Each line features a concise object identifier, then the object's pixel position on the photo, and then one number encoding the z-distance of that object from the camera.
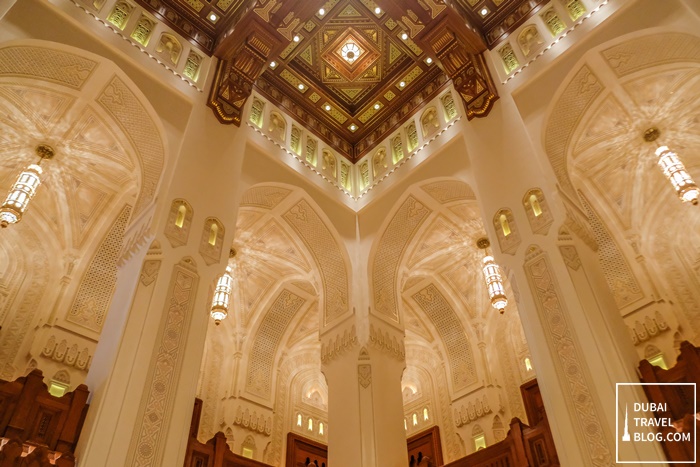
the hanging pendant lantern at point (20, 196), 6.20
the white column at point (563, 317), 4.54
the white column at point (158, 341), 4.38
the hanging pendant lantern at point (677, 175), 6.32
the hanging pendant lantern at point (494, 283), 7.49
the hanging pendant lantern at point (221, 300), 7.53
